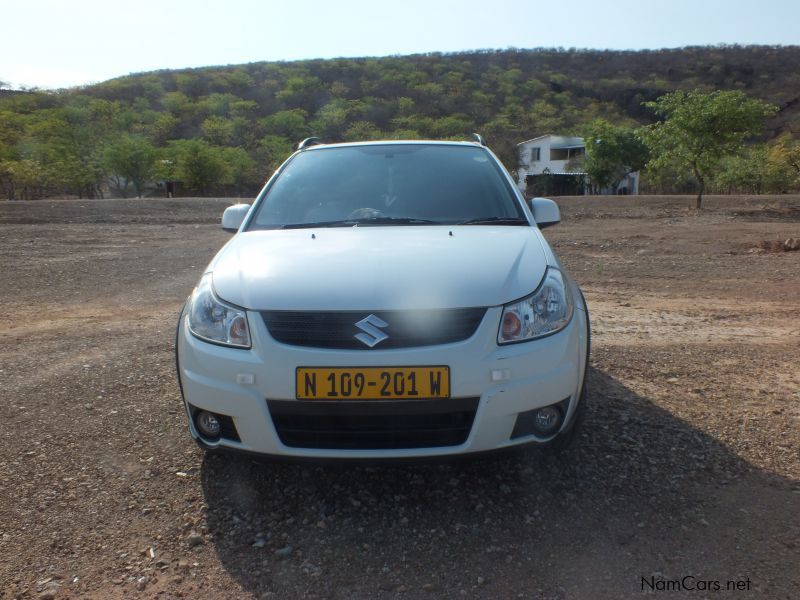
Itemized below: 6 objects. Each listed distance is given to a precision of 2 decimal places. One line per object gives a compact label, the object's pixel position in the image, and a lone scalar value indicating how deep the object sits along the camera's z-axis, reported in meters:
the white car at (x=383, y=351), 2.31
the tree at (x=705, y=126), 19.91
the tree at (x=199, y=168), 32.66
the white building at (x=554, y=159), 46.91
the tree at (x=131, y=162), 31.69
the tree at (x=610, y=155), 41.75
